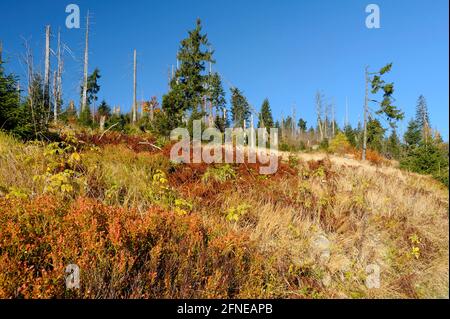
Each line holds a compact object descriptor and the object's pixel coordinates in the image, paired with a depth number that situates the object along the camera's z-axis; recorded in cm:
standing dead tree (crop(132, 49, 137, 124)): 2970
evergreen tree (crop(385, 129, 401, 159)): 3506
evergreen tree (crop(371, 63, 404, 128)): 2545
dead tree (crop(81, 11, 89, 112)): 2819
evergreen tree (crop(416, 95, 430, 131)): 5177
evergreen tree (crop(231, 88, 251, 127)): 4620
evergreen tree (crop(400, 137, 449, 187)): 1443
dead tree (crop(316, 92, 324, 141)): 5528
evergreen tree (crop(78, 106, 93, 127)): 1872
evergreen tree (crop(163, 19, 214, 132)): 2012
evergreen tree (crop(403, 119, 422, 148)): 3119
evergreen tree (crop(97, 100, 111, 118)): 3619
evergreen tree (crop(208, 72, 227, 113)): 2573
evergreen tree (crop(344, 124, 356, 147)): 3753
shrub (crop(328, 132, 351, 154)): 2799
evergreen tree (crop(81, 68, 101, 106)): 4022
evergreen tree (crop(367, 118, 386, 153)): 2555
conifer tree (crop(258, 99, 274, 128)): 5035
